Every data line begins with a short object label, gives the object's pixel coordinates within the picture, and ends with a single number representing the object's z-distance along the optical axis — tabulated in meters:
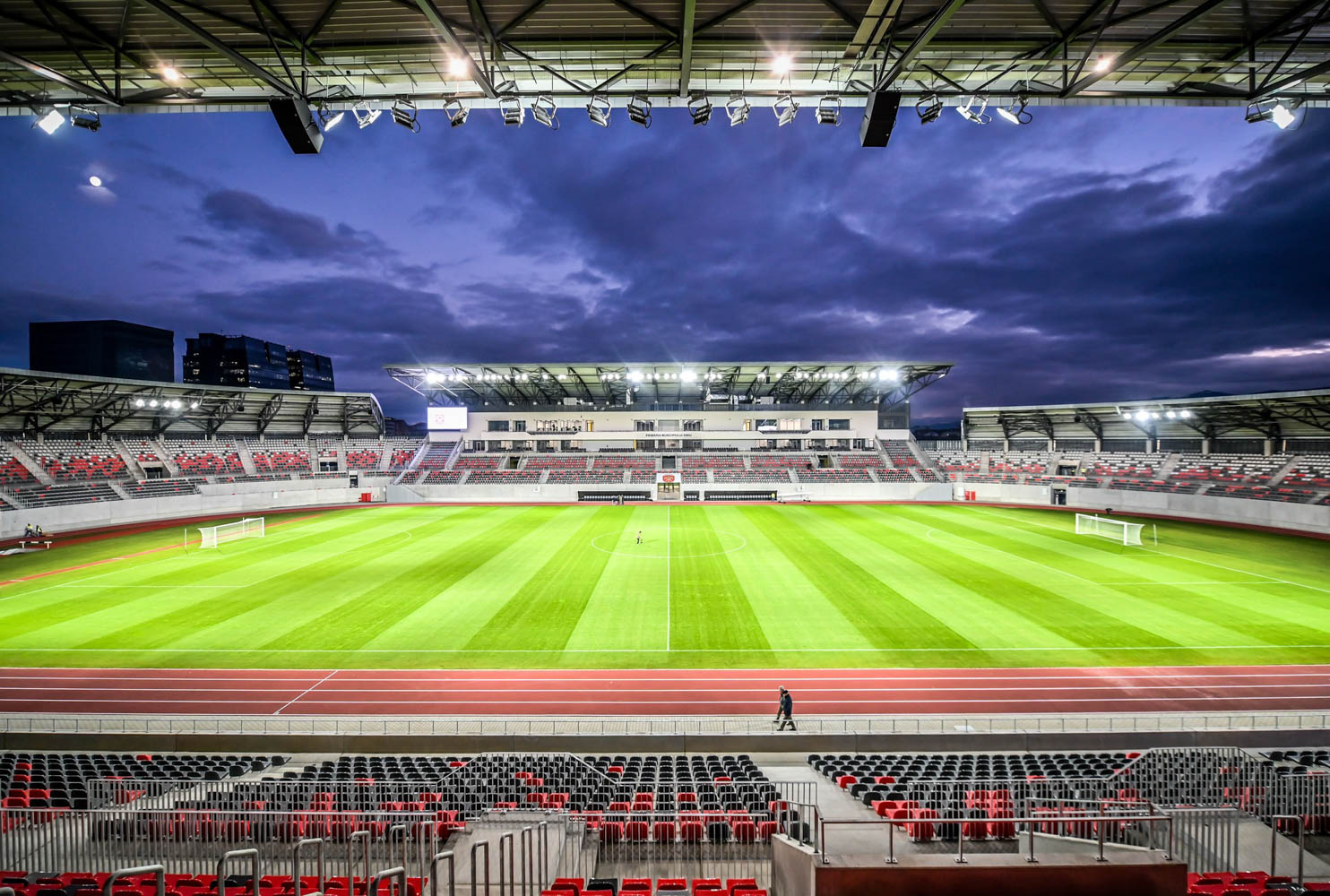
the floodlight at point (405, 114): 10.80
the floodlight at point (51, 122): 10.38
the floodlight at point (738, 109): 10.69
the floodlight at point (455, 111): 10.88
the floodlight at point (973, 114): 10.87
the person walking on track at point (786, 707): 11.72
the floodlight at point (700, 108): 10.63
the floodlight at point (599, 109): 10.57
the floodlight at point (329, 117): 10.79
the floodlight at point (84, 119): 10.57
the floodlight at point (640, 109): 10.48
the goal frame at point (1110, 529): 31.77
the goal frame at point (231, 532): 31.94
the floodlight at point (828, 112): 10.70
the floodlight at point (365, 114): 10.81
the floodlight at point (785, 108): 10.61
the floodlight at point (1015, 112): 10.46
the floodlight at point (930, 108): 10.47
